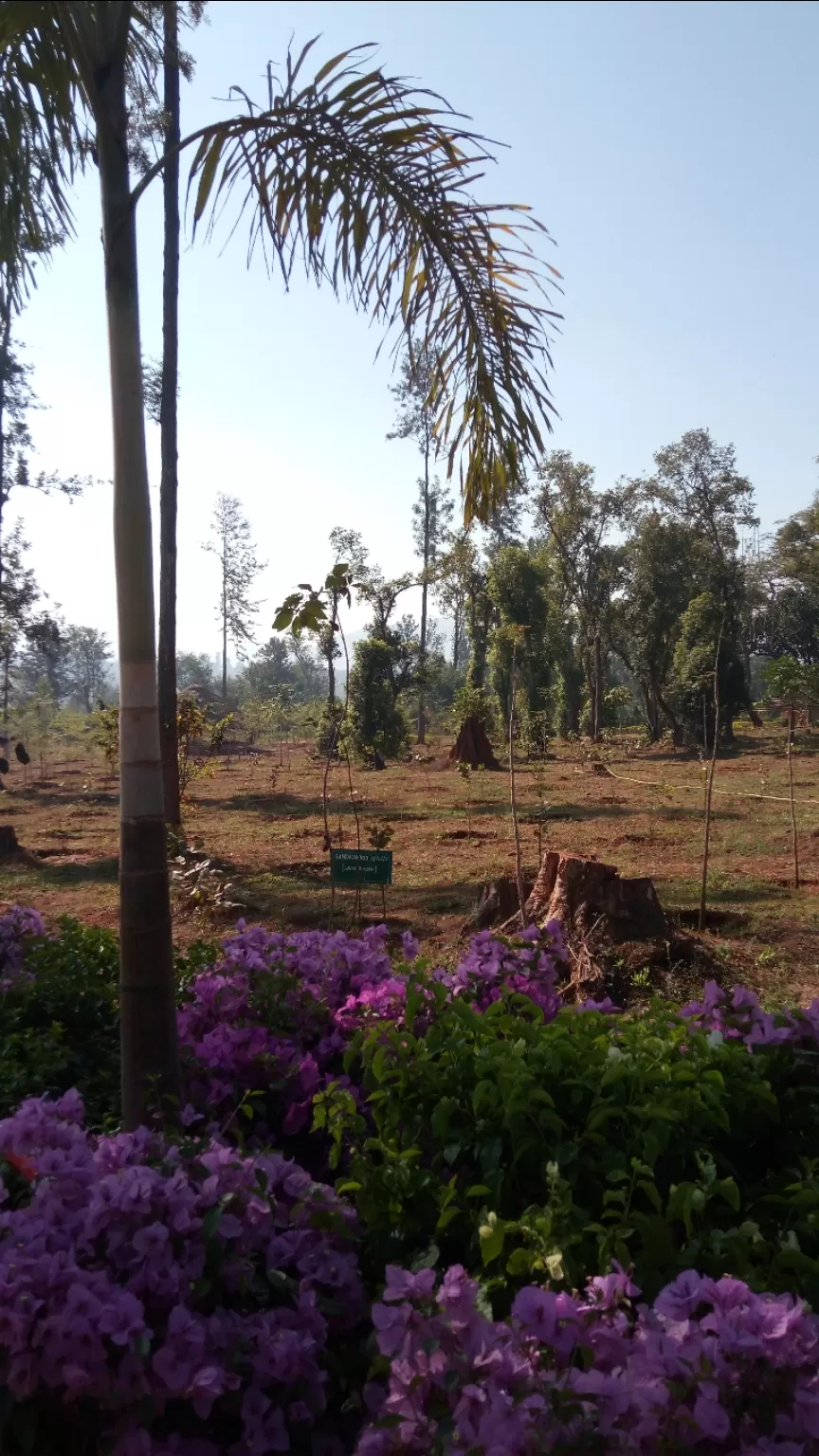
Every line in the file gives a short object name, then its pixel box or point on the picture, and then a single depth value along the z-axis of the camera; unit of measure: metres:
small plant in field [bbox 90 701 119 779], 10.96
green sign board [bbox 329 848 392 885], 4.80
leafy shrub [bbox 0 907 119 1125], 2.92
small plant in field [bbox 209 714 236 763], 11.31
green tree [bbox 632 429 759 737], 31.56
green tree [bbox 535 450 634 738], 29.09
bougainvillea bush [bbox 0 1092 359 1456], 1.53
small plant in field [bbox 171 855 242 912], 6.71
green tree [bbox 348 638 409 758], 20.88
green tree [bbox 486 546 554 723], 25.64
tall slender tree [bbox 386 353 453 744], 25.66
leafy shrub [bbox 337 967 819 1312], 1.70
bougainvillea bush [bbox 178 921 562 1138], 2.74
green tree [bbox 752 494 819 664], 33.53
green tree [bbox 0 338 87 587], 18.91
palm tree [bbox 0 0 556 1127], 2.45
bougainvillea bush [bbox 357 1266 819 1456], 1.30
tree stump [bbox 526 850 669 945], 5.41
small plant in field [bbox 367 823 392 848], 6.15
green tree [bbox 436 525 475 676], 24.96
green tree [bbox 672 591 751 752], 23.58
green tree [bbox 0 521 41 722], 19.98
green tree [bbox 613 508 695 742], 26.81
